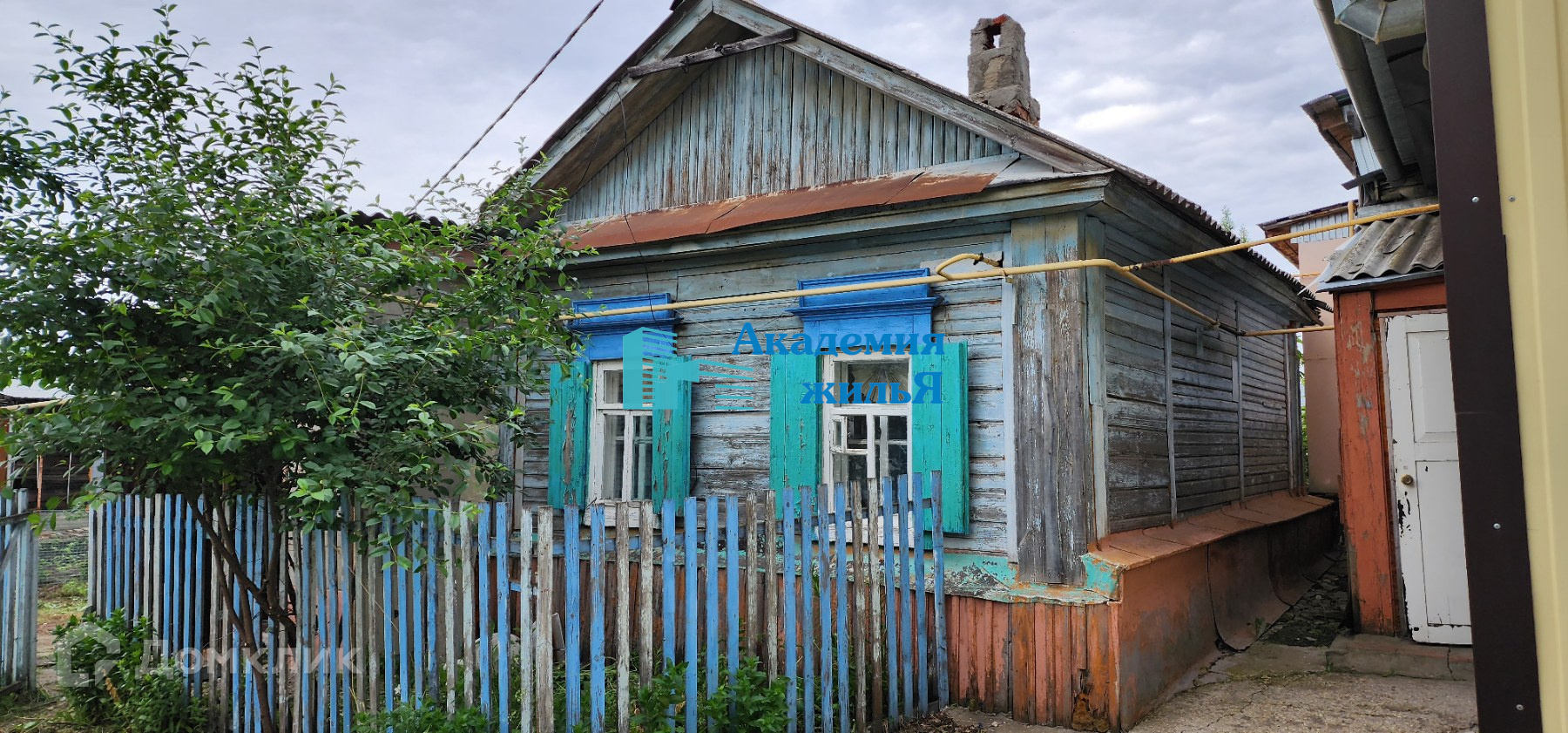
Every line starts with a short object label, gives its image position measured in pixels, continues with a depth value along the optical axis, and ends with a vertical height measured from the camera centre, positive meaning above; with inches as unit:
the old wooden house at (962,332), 217.0 +28.9
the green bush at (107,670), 210.5 -55.9
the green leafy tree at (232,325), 147.1 +21.0
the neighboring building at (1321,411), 499.8 +9.0
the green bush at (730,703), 146.4 -47.8
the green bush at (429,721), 149.6 -49.2
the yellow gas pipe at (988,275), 194.2 +39.2
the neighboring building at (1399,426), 243.4 -0.4
